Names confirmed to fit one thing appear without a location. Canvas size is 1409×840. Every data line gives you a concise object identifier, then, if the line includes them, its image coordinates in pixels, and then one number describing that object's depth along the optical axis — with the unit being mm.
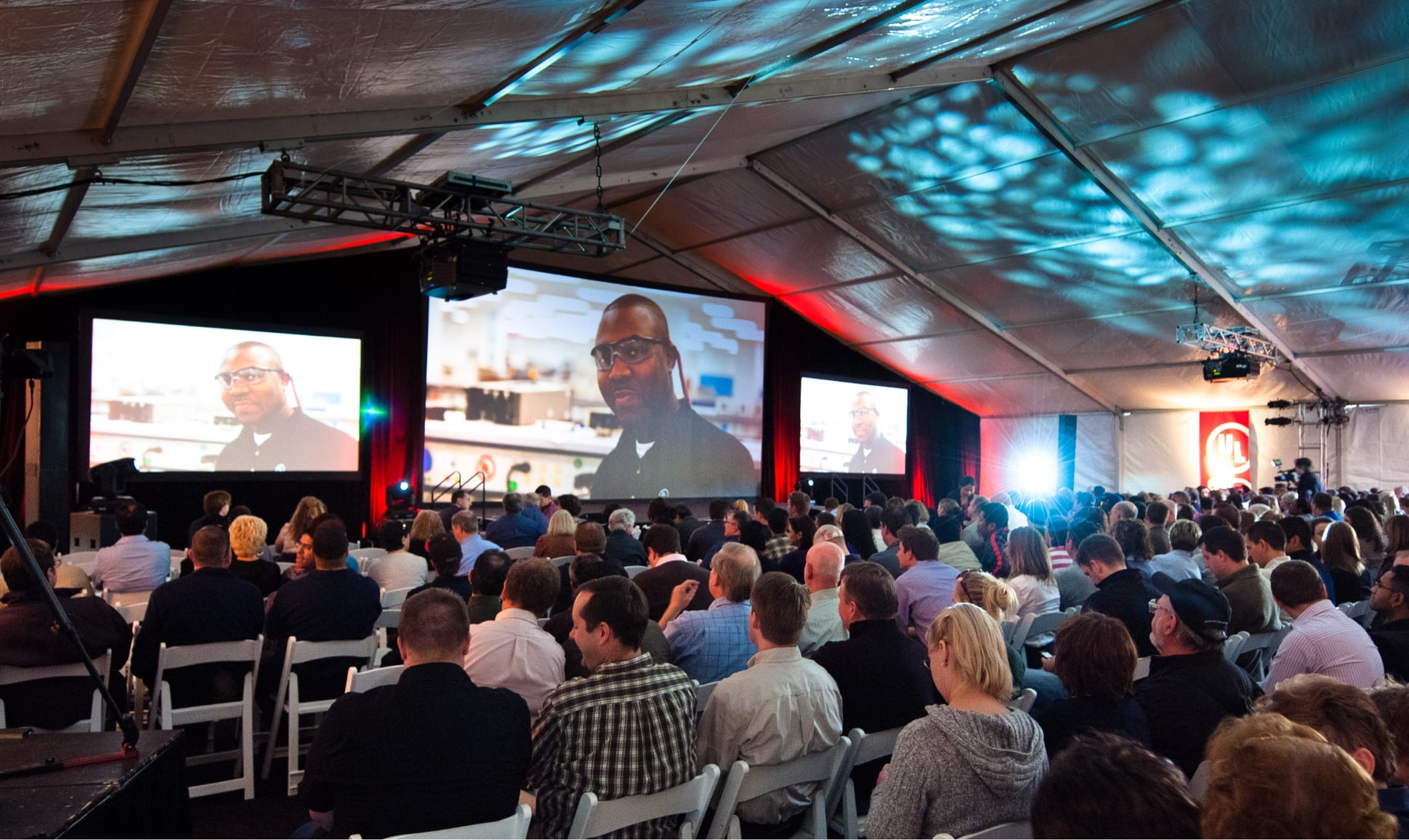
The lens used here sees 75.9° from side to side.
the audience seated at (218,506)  6742
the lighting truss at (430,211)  5992
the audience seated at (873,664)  2934
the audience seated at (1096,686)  2336
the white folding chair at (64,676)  3391
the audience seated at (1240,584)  4297
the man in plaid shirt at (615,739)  2299
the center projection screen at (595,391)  11898
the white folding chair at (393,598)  4934
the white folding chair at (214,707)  3764
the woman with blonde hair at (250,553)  5039
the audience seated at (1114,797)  1183
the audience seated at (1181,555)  5203
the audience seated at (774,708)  2617
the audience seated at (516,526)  7180
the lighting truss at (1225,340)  11391
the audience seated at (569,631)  3336
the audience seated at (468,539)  5785
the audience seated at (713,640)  3492
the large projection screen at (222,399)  9727
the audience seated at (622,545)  6038
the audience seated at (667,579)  4445
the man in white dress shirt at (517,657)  3051
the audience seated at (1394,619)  3426
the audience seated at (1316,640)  3168
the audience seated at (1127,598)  4016
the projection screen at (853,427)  15914
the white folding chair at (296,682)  3820
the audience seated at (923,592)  4414
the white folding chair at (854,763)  2695
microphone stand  2039
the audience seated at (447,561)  4594
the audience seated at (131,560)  5344
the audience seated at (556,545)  5574
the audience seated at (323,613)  4148
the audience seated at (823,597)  3930
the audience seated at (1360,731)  1788
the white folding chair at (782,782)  2451
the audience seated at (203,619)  3953
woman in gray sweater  1992
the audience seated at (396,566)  5516
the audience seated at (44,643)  3395
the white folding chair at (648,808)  2123
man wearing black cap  2562
